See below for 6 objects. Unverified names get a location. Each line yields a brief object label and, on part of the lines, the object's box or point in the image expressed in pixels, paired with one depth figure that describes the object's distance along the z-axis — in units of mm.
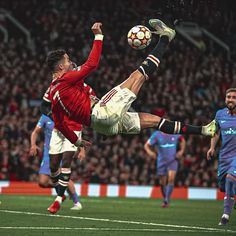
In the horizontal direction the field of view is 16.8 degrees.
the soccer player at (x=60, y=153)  13445
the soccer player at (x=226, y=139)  12250
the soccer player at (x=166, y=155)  18406
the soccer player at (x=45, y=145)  15380
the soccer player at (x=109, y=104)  10734
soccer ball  11211
